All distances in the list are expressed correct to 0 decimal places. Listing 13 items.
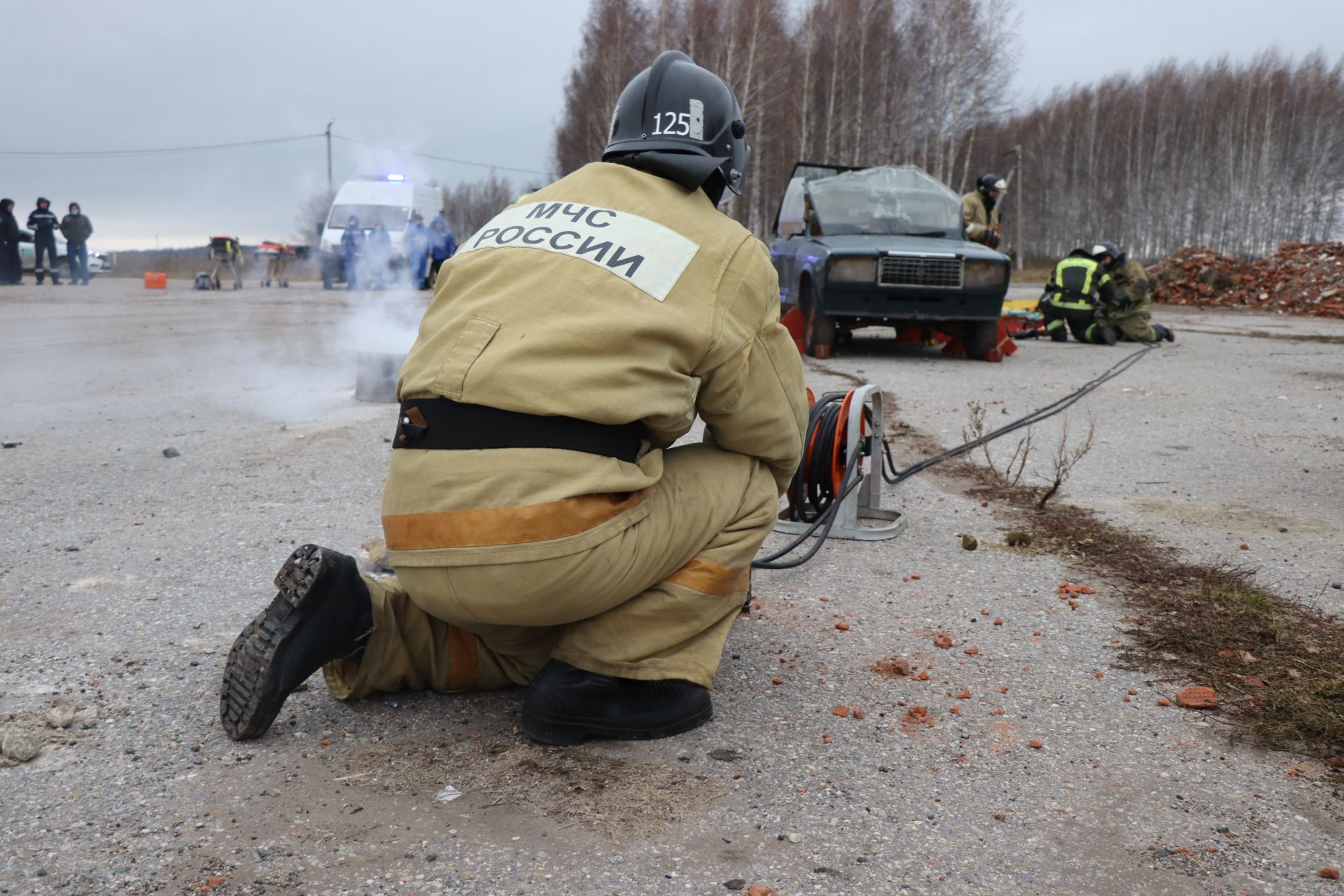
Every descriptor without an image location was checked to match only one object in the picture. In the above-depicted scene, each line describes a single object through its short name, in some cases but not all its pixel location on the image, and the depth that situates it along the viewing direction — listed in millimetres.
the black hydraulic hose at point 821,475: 4195
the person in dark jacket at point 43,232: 21603
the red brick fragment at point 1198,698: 2807
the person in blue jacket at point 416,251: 16438
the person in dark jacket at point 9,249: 20469
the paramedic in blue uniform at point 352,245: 19172
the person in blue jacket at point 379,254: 13735
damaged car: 9883
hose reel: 4215
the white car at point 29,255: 24344
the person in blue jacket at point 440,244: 15198
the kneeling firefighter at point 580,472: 2277
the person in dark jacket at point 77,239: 22328
